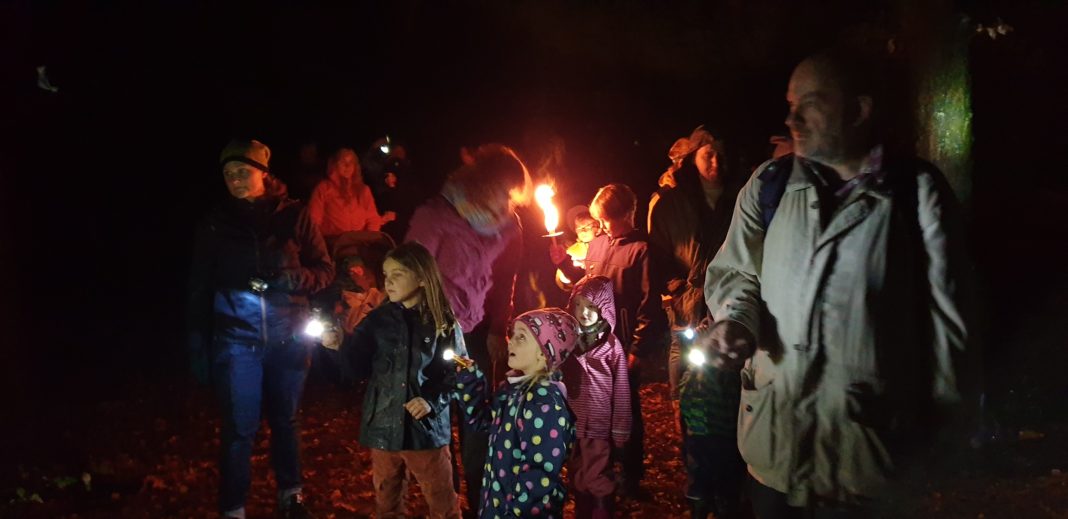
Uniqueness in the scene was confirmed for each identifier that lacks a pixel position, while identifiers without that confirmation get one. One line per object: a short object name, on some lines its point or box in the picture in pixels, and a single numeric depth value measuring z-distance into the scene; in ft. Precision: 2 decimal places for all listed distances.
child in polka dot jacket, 11.69
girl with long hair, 14.15
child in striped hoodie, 15.61
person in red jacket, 25.85
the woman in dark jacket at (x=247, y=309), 15.23
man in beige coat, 7.83
